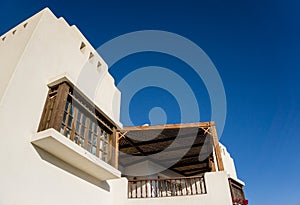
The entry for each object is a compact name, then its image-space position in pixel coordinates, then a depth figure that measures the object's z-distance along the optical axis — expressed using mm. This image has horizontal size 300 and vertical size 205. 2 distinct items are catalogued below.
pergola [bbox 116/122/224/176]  7969
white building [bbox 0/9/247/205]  3961
